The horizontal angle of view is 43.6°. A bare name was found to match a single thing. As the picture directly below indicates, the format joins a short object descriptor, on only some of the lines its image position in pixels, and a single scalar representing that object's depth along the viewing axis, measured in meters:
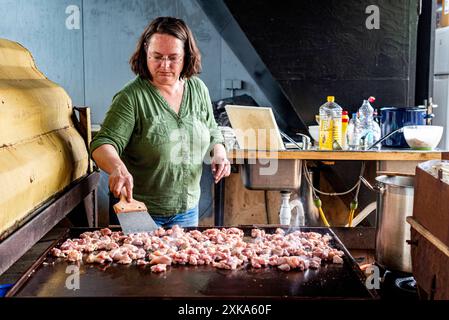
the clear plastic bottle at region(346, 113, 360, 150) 4.33
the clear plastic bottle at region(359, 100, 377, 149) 4.35
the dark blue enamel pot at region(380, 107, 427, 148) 4.38
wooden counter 4.09
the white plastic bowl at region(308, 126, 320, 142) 4.56
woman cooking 2.63
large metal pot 2.34
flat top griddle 1.80
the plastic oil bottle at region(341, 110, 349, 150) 4.32
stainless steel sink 4.14
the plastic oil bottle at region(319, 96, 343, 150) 4.24
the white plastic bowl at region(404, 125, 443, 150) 4.14
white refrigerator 5.69
